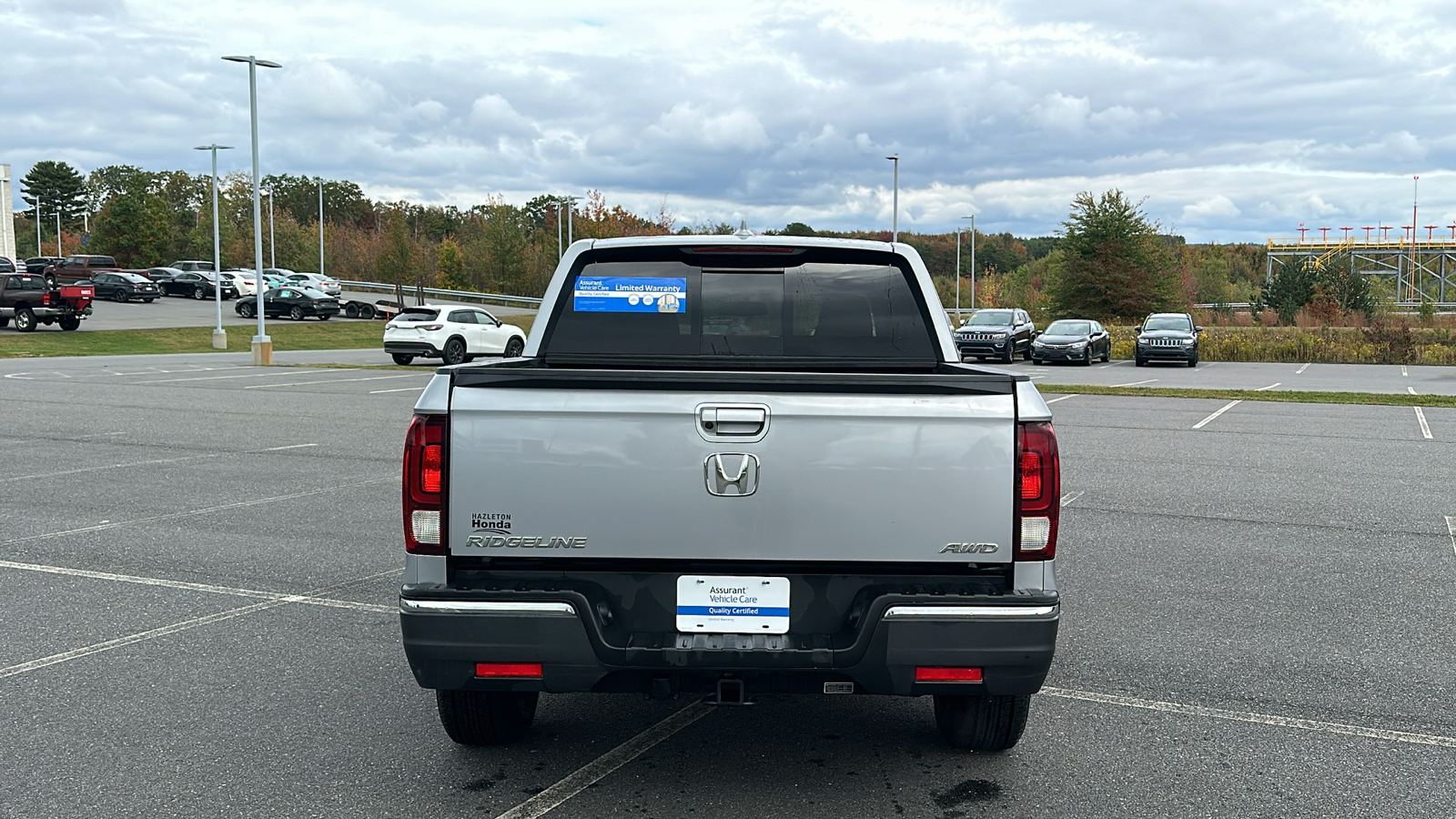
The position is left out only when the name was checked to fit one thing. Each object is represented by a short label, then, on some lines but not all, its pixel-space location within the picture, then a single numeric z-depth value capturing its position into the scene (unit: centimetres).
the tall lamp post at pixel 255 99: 3466
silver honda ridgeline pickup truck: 363
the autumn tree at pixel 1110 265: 5053
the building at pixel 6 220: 8869
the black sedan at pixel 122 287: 6191
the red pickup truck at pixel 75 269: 6220
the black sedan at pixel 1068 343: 3553
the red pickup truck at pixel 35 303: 4319
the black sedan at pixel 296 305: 5578
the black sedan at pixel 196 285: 6738
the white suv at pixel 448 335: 3164
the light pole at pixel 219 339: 4041
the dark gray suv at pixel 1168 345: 3516
